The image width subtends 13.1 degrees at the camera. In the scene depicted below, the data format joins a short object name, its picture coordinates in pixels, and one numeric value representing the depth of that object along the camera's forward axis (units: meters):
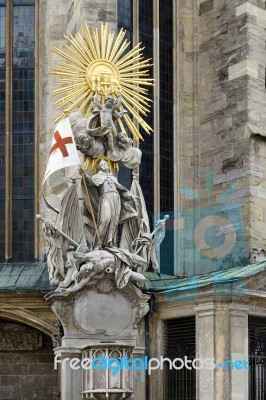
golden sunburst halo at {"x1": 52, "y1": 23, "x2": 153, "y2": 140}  21.00
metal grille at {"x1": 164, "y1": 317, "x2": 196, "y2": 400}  20.41
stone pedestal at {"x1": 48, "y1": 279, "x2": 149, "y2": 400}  19.48
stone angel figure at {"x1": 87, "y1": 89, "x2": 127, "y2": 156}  20.47
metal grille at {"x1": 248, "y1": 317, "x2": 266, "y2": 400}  20.22
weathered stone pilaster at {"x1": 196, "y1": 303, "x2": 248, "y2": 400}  19.30
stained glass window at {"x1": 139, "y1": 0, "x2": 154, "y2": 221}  23.75
